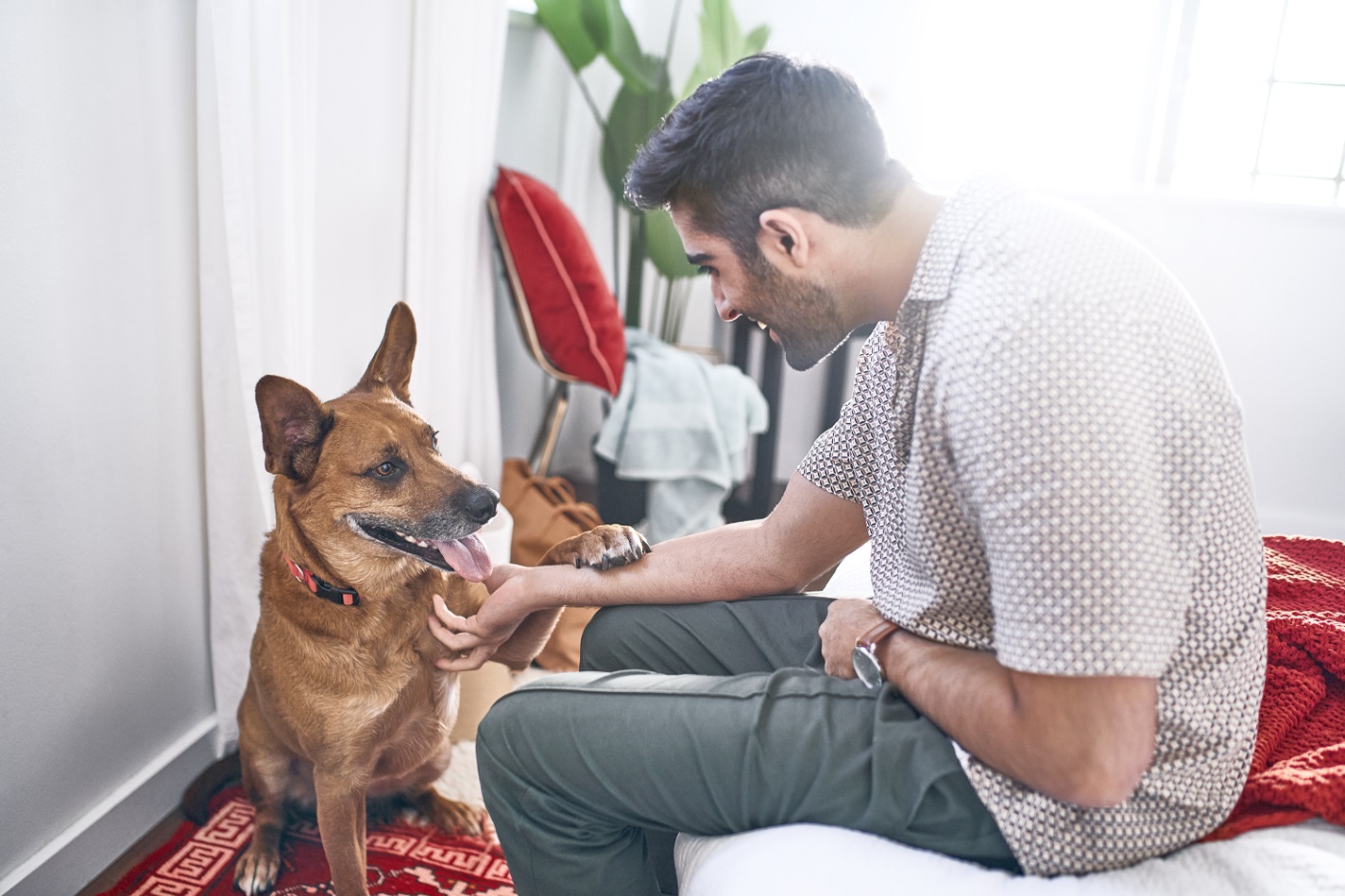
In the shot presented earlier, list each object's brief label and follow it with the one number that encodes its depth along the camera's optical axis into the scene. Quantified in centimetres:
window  366
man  78
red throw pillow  264
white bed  84
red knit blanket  90
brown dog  133
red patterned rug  154
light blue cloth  297
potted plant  306
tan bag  234
